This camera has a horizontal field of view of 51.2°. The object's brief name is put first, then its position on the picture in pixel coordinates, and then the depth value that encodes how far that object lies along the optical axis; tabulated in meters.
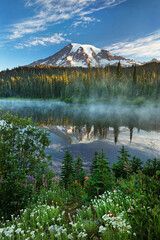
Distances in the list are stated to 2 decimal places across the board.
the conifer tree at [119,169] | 10.32
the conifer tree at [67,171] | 9.91
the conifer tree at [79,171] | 10.16
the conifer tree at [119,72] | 106.12
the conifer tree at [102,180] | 6.49
